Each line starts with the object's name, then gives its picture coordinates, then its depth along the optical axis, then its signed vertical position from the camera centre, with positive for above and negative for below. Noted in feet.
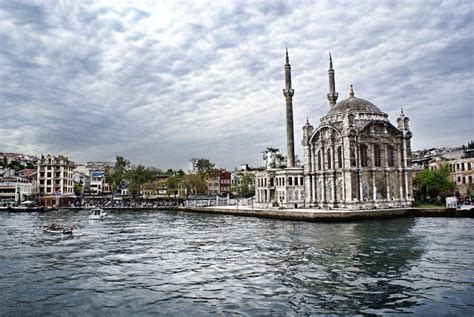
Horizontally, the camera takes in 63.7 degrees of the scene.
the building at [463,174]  196.03 +2.48
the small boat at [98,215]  163.71 -11.83
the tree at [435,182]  172.55 -1.18
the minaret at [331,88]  195.47 +48.56
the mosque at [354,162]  149.28 +7.90
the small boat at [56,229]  101.19 -10.93
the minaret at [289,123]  189.37 +29.48
